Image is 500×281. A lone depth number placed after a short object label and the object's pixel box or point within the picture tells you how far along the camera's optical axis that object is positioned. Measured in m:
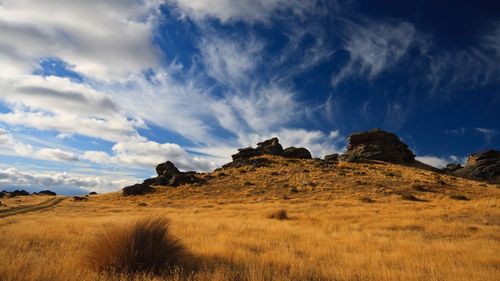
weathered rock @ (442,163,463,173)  78.75
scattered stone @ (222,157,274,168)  68.59
